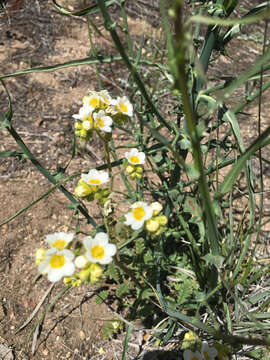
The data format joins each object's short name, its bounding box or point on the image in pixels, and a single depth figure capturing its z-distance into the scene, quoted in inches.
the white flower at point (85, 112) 6.0
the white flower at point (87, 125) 5.9
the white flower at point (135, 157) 6.1
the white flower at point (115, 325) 8.4
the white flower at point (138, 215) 5.1
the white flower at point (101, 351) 8.3
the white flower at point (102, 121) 5.8
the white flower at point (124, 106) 6.4
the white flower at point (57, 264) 4.5
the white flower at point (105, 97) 6.2
